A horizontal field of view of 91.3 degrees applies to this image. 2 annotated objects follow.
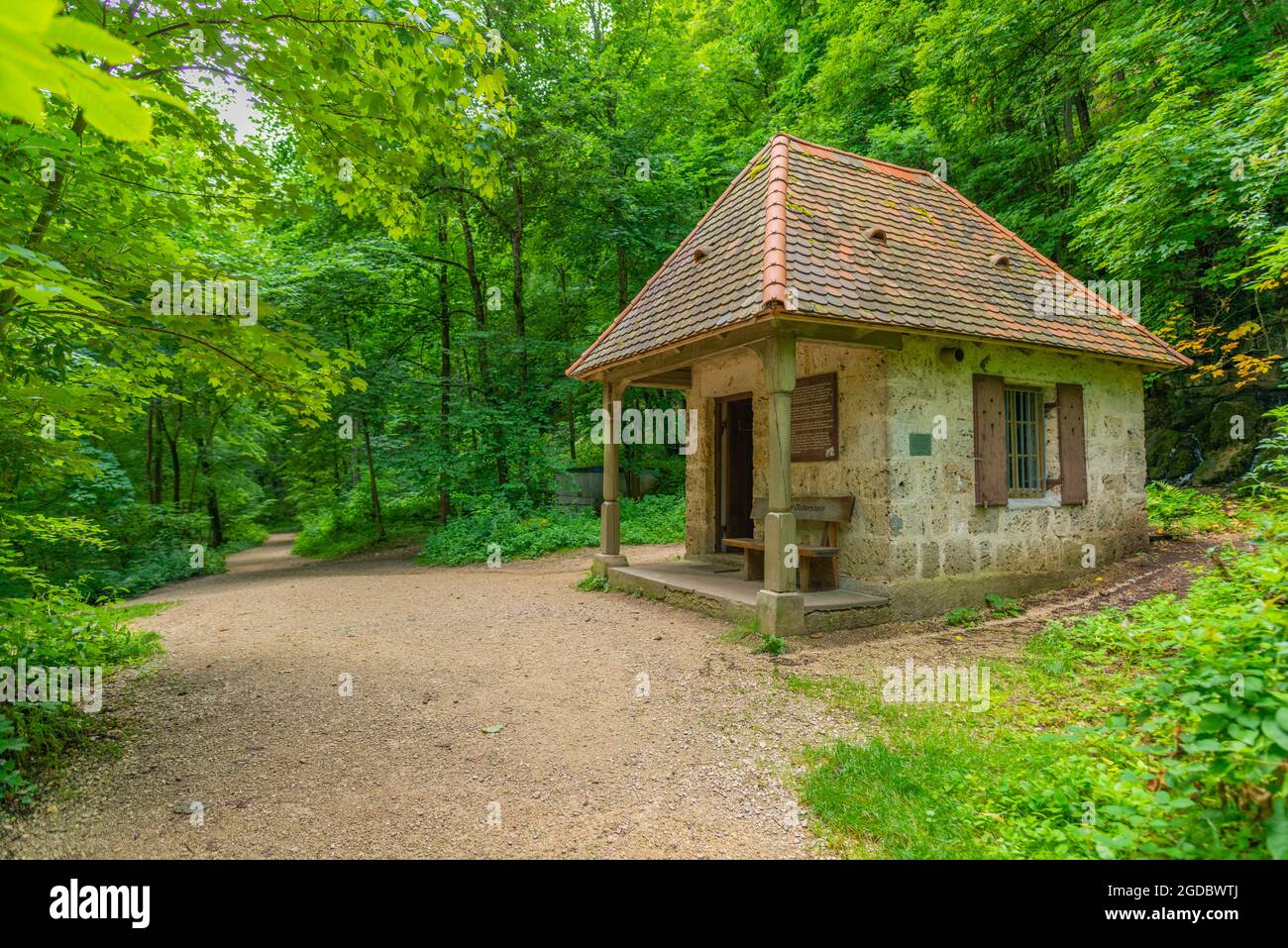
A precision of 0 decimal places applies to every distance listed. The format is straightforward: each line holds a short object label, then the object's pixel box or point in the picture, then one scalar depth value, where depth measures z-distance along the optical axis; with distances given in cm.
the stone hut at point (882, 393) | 675
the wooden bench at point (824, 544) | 727
